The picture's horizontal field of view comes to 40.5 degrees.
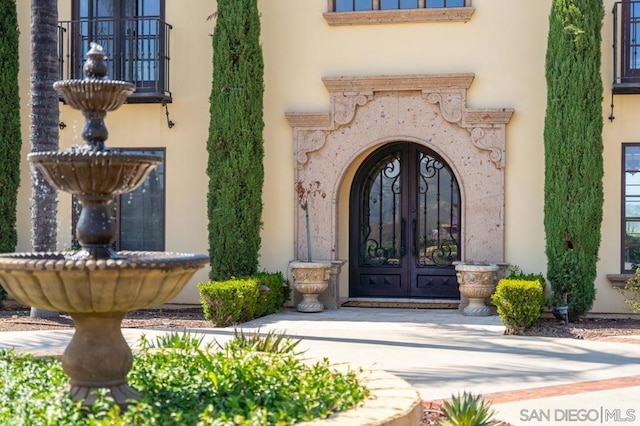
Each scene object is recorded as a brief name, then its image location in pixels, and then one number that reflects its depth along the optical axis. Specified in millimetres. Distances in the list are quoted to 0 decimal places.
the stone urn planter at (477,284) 12695
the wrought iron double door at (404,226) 14328
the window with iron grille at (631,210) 13219
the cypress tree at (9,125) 14188
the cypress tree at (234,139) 13477
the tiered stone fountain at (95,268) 5328
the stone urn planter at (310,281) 13227
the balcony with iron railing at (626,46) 12930
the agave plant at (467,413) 5609
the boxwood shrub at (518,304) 11234
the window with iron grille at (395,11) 13539
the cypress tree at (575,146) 12523
